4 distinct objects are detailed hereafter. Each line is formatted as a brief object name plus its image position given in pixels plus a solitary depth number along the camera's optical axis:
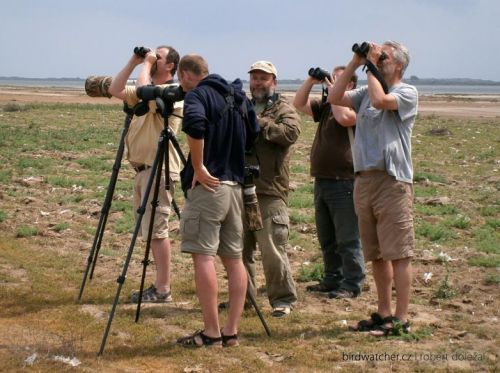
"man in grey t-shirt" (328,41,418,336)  10.59
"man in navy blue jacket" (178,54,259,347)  9.97
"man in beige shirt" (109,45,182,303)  12.30
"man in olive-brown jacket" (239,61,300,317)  11.96
